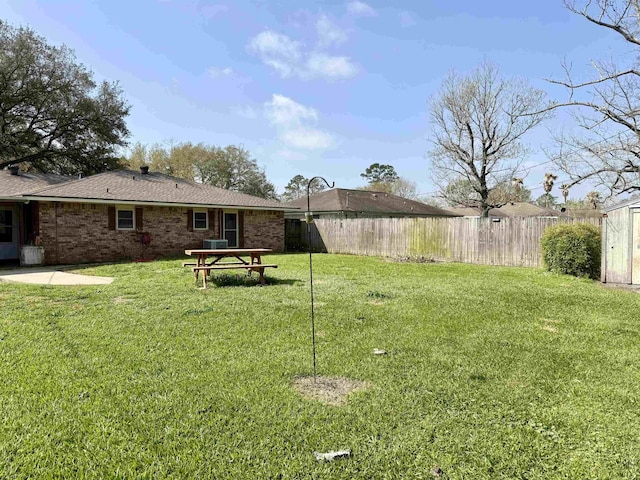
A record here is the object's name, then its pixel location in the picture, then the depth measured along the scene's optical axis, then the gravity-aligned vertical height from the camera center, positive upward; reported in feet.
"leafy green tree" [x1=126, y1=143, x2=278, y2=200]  123.03 +23.20
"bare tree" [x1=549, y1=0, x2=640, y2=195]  34.76 +12.10
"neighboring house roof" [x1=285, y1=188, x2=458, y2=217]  83.09 +7.26
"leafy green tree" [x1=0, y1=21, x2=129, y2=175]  70.33 +24.33
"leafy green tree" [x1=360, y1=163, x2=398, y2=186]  187.21 +29.47
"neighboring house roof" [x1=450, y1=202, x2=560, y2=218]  137.80 +8.72
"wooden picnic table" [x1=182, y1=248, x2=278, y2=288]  27.54 -2.20
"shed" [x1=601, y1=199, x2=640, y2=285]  28.78 -0.77
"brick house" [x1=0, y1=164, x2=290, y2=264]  42.65 +2.38
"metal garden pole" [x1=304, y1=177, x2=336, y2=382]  11.50 +0.61
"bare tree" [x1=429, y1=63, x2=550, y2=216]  83.82 +25.18
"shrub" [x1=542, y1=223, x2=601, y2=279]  32.53 -1.36
